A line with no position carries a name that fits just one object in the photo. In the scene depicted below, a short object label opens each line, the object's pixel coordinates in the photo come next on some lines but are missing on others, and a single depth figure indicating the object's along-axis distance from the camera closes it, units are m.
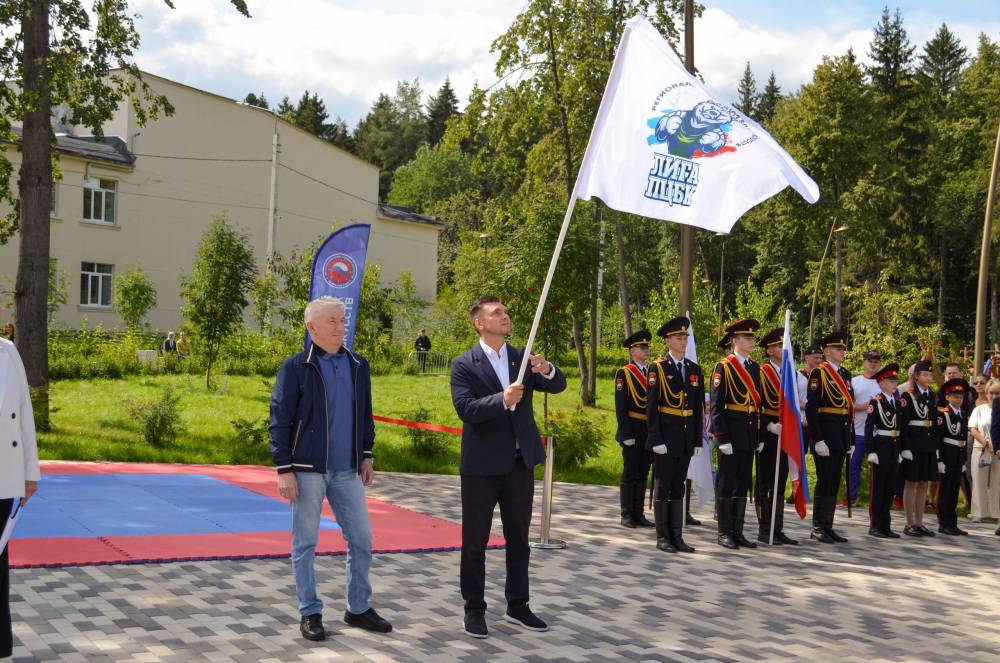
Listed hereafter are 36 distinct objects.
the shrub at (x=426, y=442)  17.05
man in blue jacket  6.09
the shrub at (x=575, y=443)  16.06
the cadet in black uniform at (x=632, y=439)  11.47
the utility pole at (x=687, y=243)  15.27
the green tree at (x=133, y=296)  35.66
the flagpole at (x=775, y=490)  10.60
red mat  8.09
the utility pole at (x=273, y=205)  44.12
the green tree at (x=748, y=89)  85.88
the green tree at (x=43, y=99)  16.31
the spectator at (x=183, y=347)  32.97
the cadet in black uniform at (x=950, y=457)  12.45
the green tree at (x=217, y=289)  27.88
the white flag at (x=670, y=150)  6.97
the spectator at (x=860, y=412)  13.95
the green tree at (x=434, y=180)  88.19
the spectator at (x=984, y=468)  13.47
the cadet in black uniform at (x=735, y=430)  10.34
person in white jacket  5.18
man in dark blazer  6.50
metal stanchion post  9.75
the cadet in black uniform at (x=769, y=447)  10.87
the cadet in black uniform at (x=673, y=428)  9.91
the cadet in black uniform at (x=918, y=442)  12.20
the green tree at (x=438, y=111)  104.81
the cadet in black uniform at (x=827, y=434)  11.08
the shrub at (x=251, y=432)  16.86
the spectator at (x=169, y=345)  35.28
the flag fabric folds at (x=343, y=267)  13.97
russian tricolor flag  10.73
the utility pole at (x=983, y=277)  19.34
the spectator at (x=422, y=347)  36.72
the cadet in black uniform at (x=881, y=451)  11.83
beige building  39.91
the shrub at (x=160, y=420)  16.45
